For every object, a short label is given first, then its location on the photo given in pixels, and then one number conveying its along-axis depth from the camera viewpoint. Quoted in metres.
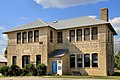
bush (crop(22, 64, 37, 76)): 34.97
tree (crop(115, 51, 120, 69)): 53.92
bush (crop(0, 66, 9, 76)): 35.90
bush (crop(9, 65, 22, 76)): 35.84
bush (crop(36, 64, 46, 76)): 34.78
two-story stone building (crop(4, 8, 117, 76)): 34.69
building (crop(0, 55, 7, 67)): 52.40
